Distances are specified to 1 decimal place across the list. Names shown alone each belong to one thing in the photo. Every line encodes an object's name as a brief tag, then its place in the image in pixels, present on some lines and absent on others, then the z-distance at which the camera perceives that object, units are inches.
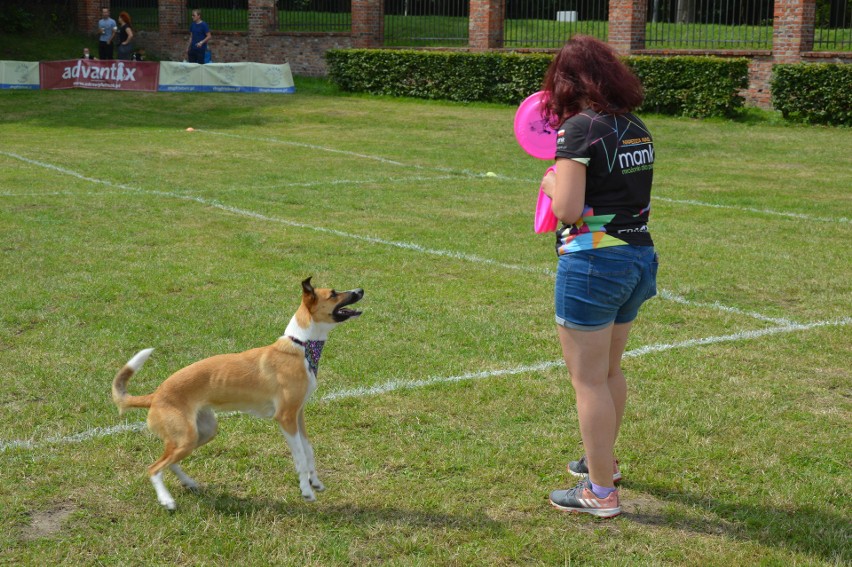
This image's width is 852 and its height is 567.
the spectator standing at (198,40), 1267.2
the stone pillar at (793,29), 1008.2
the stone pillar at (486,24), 1253.7
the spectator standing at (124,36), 1285.7
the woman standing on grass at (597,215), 169.9
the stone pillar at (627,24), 1127.0
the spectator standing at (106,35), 1316.4
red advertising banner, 1190.3
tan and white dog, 184.2
